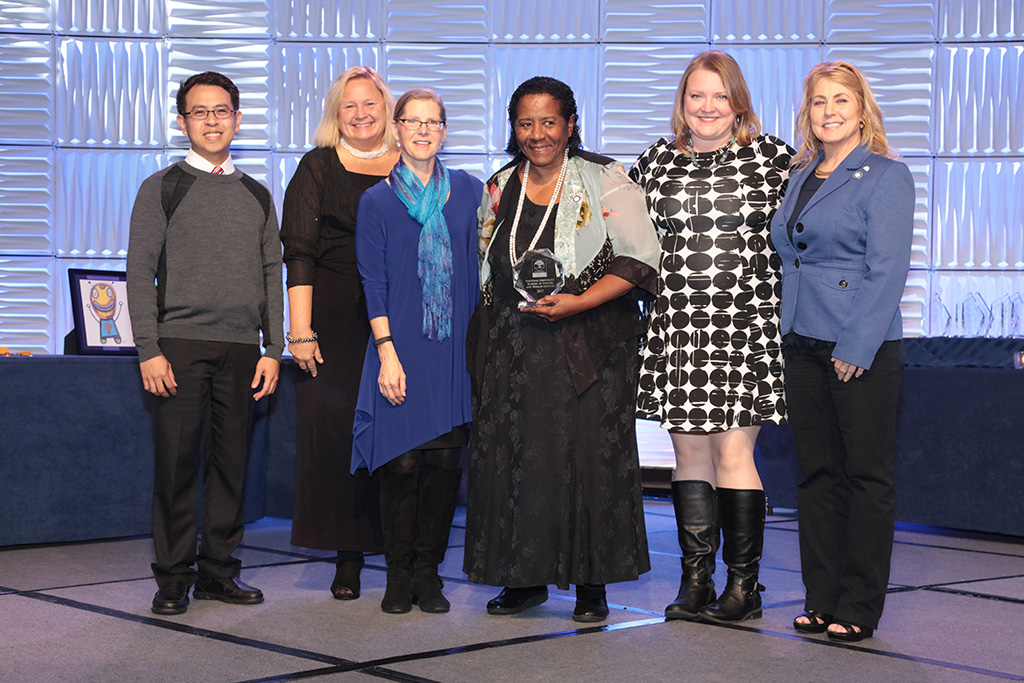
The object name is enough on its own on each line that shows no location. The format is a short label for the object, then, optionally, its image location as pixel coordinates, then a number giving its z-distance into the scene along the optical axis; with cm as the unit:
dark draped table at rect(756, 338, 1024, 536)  488
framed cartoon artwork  484
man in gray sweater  336
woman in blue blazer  291
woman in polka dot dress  314
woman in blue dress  326
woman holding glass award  312
